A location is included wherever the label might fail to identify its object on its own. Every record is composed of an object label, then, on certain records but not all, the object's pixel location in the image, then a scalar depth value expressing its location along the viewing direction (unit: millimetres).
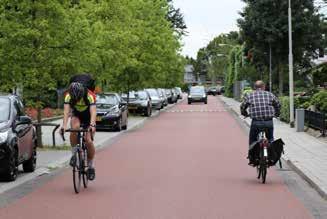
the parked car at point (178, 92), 94950
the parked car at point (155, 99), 51656
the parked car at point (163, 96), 58844
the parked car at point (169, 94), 73500
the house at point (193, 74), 194625
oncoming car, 72688
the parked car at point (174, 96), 78412
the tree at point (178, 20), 83625
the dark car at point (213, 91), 122400
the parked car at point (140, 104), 41844
